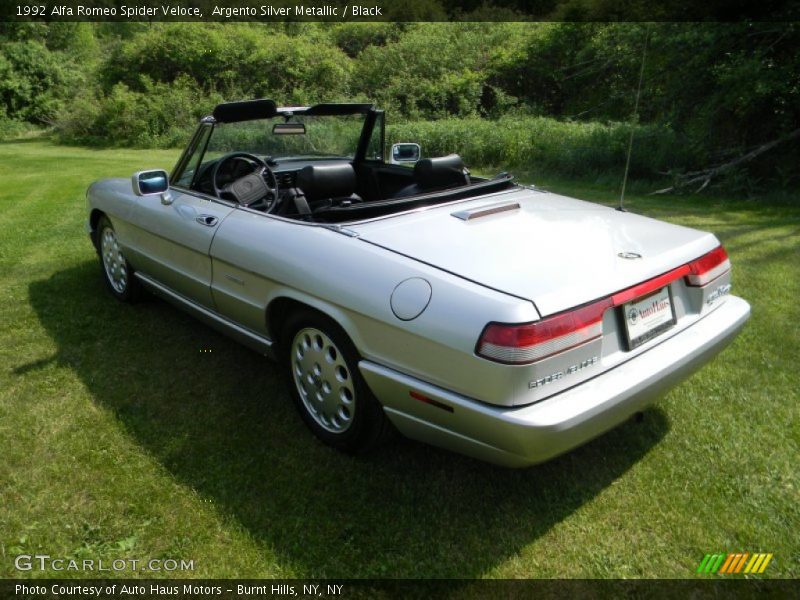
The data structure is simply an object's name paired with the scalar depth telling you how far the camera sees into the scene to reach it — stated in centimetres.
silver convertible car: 227
